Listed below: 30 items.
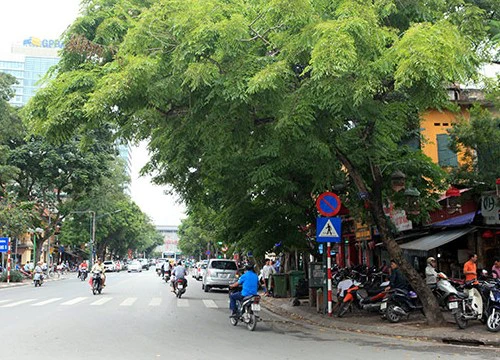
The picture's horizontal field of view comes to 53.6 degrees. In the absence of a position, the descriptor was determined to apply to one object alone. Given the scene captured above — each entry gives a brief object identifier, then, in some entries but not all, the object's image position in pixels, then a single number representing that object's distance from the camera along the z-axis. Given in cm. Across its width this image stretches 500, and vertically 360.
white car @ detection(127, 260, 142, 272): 7029
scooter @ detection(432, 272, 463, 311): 1112
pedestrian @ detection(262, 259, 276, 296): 2309
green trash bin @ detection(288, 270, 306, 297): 2041
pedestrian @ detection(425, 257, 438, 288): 1323
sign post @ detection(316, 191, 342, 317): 1336
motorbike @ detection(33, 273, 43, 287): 3180
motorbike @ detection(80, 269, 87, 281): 3919
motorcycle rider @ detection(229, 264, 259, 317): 1192
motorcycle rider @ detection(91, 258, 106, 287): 2348
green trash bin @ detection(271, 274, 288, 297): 2186
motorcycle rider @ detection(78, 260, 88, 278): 3984
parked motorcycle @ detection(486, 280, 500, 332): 1048
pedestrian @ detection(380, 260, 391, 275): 2016
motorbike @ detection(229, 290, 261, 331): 1167
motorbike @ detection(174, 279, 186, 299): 2155
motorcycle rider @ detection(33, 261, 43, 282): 3209
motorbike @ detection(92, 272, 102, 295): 2344
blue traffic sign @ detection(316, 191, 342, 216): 1334
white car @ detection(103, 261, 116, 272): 6400
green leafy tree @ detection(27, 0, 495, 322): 770
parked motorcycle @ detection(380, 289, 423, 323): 1234
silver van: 2681
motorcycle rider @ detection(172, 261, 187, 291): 2180
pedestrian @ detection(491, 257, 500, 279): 1446
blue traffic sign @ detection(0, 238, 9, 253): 3206
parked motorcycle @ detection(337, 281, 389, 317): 1340
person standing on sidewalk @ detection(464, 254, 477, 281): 1332
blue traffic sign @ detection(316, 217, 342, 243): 1359
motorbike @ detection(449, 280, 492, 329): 1099
